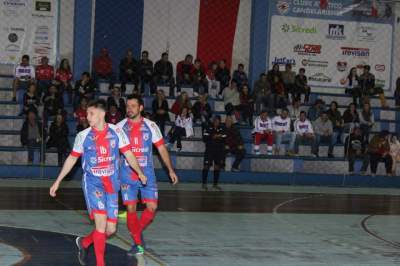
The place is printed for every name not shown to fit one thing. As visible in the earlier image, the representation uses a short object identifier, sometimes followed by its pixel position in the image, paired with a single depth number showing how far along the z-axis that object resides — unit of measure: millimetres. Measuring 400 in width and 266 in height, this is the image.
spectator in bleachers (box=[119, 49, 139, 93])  25797
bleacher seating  22453
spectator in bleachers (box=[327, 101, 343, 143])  26391
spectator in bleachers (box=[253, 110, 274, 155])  24797
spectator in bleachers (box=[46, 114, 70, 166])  22188
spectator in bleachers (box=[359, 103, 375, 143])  26656
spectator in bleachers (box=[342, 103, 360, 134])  26781
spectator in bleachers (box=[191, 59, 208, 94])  26750
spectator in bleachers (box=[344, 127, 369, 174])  25234
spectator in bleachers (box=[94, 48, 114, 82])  26406
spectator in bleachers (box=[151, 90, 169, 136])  24125
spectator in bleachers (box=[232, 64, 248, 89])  27344
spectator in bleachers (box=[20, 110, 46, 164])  22297
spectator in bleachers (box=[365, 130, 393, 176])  25406
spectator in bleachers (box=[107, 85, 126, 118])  23516
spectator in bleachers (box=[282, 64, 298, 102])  27906
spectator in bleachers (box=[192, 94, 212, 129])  25141
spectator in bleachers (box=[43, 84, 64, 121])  23203
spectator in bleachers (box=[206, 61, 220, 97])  27484
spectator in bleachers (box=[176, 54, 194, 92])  26891
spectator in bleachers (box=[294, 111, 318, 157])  25516
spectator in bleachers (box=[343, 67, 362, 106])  28938
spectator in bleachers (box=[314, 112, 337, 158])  25906
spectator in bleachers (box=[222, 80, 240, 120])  25984
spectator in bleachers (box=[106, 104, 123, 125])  22578
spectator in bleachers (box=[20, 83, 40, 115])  23062
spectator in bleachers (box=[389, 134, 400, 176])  25609
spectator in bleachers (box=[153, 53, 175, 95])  26438
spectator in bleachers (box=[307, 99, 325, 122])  26734
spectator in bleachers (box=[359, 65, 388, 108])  29234
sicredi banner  30109
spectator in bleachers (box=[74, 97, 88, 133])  22689
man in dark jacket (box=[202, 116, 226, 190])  21719
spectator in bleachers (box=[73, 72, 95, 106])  24203
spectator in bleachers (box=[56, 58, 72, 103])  24688
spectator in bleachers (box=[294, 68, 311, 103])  27984
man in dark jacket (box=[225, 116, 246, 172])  23484
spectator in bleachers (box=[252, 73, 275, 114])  26609
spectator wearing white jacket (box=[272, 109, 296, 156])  25094
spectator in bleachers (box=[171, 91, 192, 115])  24734
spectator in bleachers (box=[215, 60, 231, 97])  27406
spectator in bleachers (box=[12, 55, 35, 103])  24839
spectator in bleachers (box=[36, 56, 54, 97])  24700
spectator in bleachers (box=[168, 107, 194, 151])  24266
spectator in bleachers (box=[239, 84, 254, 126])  26016
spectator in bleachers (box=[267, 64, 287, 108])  27359
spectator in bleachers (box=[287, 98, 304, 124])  26672
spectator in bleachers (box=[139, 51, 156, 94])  25938
